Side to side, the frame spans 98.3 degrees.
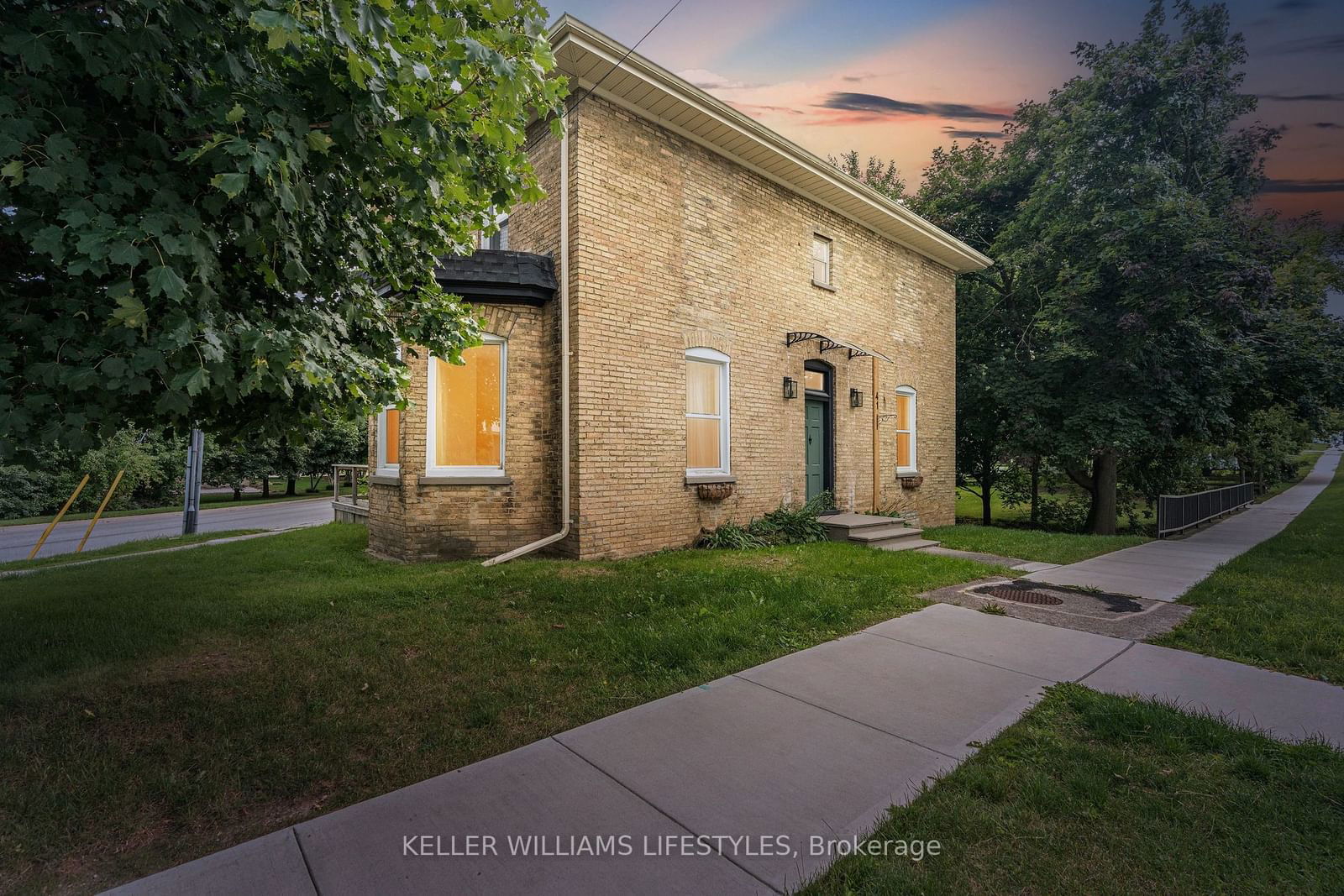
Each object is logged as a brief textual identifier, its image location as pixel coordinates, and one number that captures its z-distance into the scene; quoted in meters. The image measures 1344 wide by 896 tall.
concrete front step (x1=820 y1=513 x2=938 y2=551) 9.58
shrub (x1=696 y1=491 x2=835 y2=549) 8.95
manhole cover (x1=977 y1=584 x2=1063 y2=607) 5.91
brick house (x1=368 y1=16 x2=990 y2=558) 7.80
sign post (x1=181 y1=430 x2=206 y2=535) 12.90
